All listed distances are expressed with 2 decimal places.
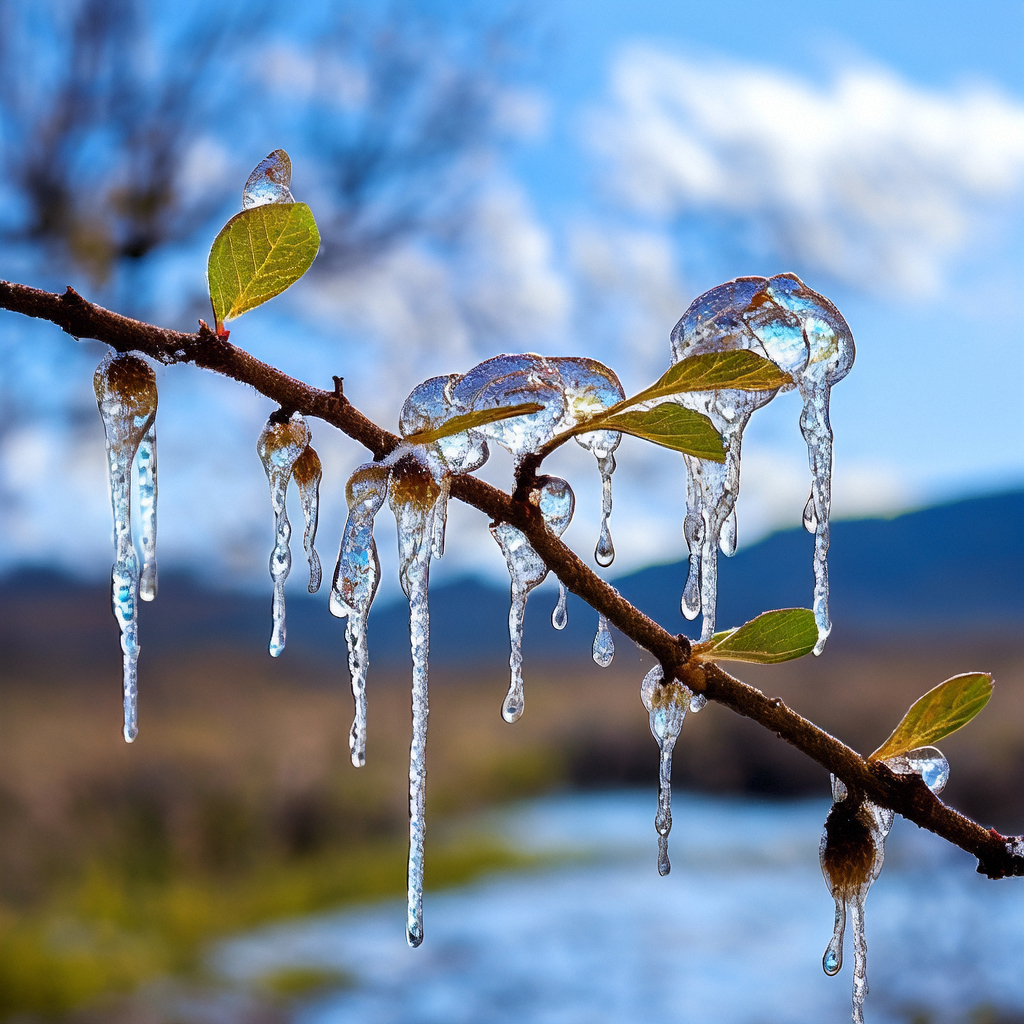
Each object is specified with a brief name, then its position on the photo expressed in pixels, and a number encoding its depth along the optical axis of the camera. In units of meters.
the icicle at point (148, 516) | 0.33
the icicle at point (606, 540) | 0.34
